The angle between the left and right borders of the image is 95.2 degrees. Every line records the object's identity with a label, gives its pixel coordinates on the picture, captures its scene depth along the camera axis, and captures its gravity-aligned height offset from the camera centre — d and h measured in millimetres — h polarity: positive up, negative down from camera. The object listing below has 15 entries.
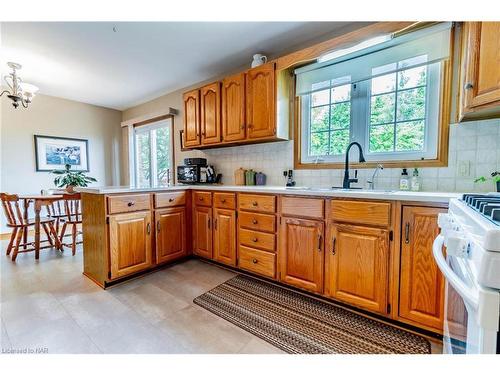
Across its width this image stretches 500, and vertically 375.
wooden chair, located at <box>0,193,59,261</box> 2663 -589
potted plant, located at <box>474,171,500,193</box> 1384 -20
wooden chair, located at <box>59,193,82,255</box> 2898 -535
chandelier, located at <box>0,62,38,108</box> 2616 +1028
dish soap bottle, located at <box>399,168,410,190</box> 1810 -47
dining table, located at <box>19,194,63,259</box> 2752 -343
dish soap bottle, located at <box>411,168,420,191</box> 1772 -50
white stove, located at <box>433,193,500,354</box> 499 -259
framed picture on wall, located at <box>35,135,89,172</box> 3998 +419
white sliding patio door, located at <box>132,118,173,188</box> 4149 +435
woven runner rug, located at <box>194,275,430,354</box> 1340 -1010
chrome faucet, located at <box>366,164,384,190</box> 1995 -43
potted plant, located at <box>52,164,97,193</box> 3121 -65
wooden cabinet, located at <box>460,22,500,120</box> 1141 +564
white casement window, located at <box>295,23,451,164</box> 1763 +679
